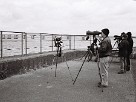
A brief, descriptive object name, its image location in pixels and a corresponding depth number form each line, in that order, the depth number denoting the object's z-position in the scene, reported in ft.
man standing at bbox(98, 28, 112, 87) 20.98
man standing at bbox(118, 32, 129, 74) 27.99
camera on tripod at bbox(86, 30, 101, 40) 20.89
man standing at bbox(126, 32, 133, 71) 31.86
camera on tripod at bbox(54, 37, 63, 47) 26.35
